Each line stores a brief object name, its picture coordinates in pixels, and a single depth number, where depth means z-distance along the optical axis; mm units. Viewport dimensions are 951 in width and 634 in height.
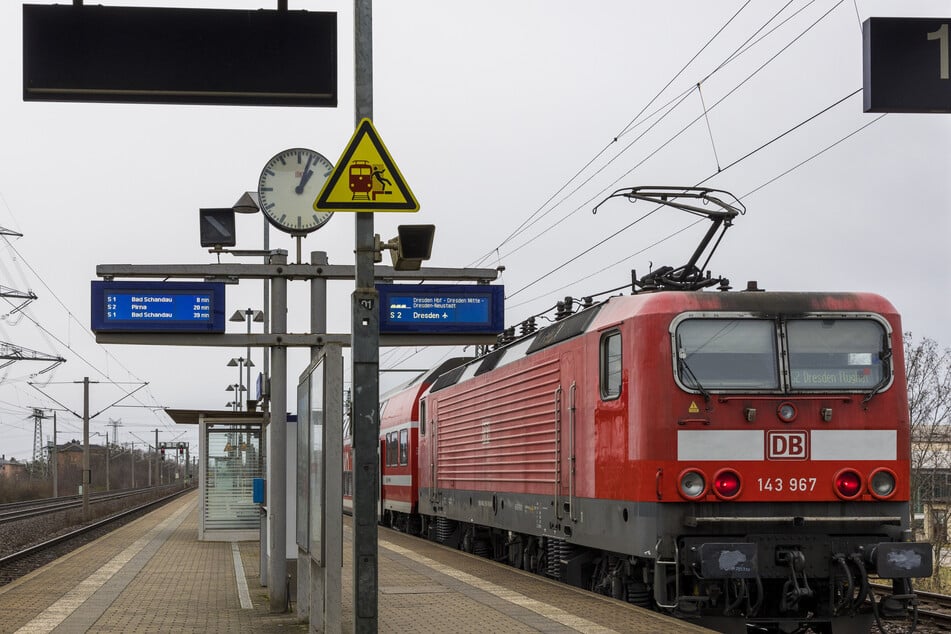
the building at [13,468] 101856
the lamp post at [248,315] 30334
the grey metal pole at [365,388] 7801
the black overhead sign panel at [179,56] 7836
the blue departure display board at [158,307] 12266
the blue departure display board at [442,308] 12375
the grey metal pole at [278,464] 12602
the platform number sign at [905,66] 8836
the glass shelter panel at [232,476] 24125
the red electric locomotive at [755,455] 10539
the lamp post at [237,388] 48041
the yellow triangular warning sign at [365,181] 7949
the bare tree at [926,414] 27812
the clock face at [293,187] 12938
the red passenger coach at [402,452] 24266
